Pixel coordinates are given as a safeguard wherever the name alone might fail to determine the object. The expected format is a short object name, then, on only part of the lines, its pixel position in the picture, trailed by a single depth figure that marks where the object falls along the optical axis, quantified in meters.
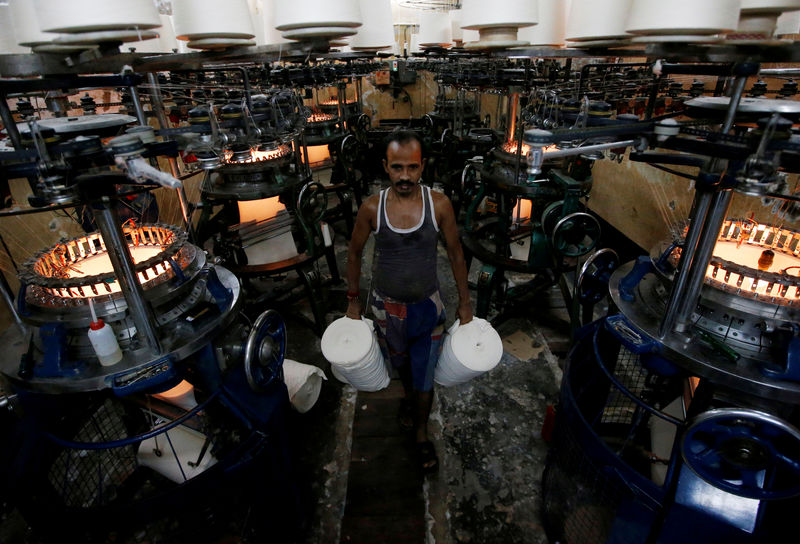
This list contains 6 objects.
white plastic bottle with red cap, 1.83
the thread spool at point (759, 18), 1.44
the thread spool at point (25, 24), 1.62
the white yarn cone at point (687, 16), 1.33
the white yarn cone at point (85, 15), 1.27
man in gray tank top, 2.50
